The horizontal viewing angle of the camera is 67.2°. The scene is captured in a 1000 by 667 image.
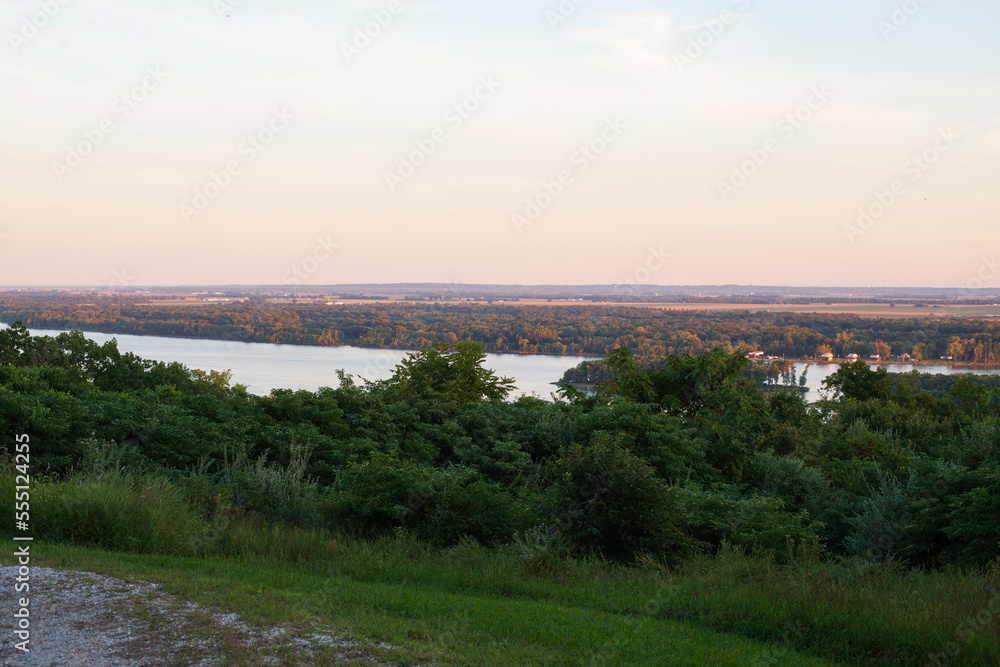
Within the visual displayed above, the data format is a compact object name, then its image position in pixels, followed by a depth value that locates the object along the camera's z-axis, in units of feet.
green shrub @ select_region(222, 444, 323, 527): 32.07
